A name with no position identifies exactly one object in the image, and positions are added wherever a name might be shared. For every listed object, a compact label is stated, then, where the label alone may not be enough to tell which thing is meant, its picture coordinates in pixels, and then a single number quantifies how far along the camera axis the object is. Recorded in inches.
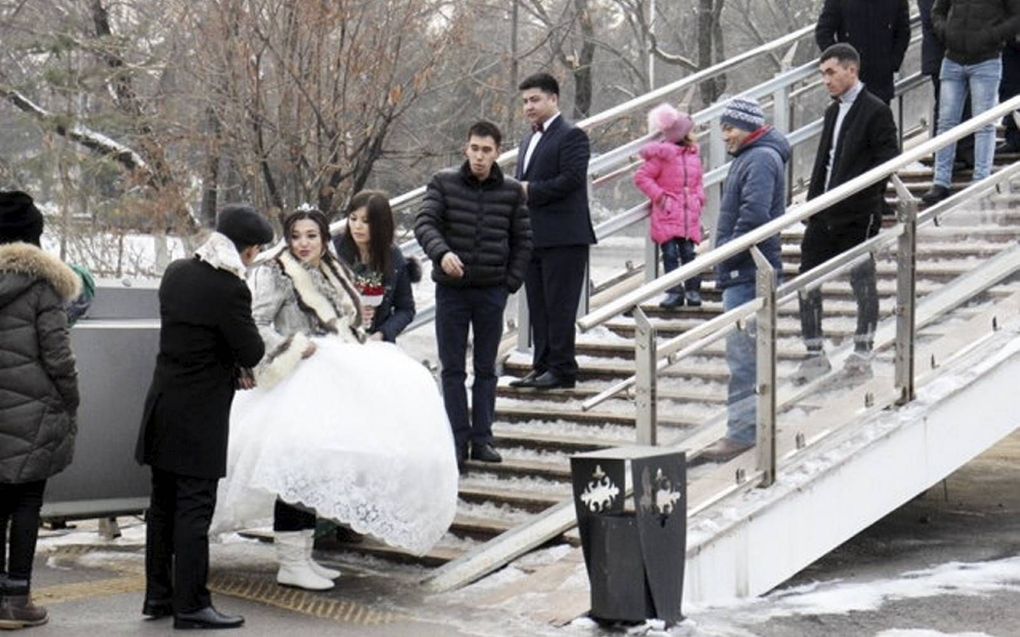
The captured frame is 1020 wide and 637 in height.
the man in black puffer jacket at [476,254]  666.6
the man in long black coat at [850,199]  633.0
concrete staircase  592.4
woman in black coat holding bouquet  642.1
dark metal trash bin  515.7
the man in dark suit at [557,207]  725.9
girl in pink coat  834.9
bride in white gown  552.3
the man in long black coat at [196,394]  519.2
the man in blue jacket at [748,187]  624.4
